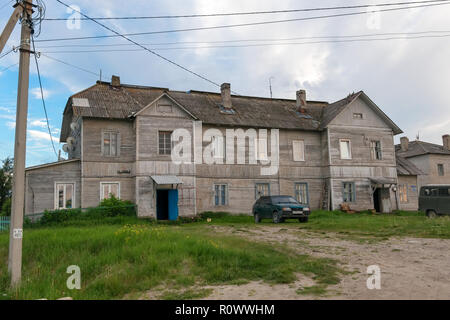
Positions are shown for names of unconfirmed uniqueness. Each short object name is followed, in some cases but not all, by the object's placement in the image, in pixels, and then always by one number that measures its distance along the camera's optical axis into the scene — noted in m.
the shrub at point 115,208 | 21.22
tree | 38.91
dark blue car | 19.98
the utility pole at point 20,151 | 9.02
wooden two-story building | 22.59
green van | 20.58
